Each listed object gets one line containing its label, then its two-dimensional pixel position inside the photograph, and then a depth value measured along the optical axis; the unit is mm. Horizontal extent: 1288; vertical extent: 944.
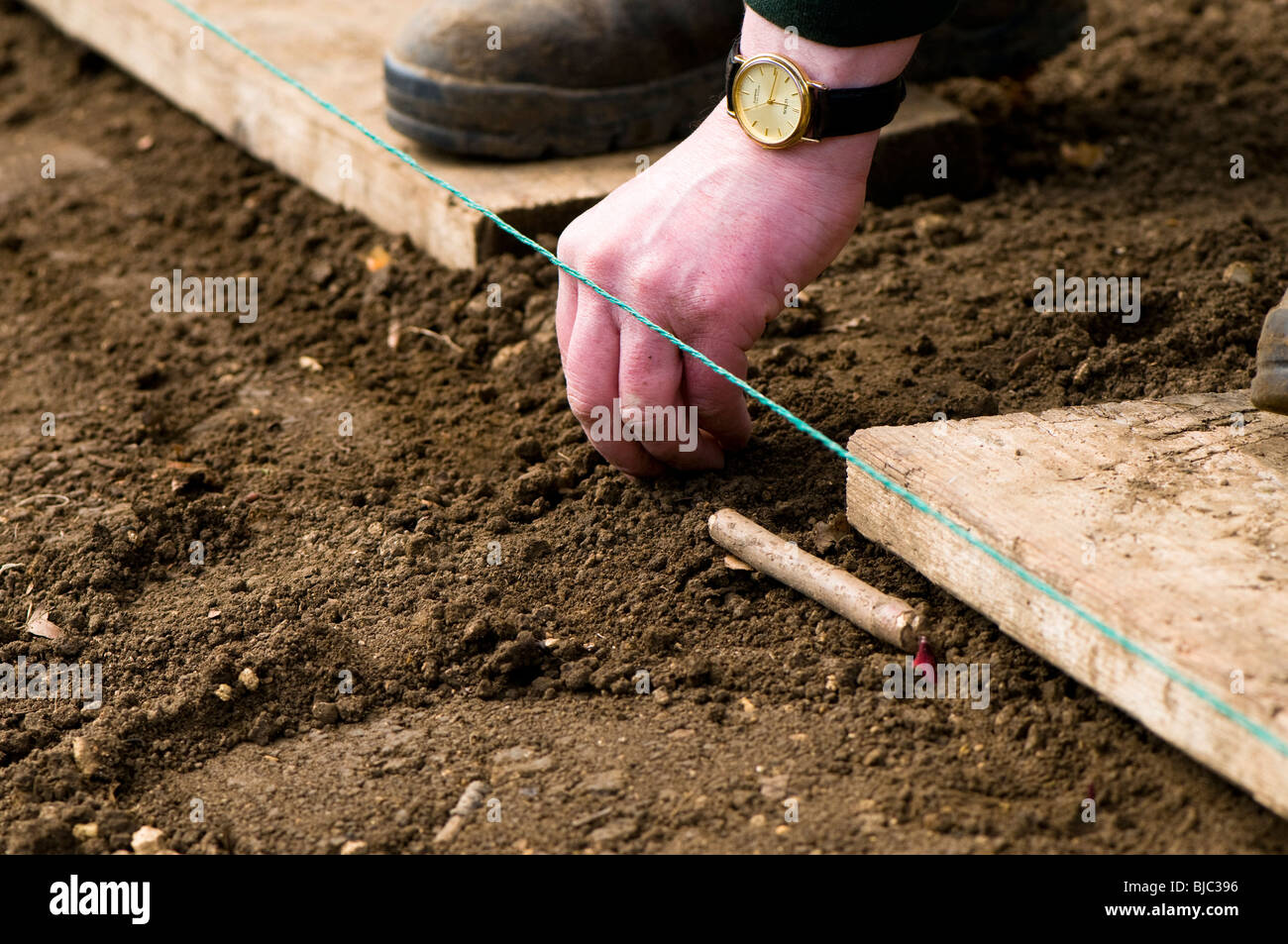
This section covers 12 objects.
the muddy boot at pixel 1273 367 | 1139
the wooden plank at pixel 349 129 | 1421
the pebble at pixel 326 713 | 1154
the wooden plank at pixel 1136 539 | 1066
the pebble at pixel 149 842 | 1105
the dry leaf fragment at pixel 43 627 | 1198
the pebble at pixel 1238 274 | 1334
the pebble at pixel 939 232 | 1418
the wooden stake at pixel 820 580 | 1139
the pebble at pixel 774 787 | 1101
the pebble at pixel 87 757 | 1134
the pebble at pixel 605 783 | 1110
